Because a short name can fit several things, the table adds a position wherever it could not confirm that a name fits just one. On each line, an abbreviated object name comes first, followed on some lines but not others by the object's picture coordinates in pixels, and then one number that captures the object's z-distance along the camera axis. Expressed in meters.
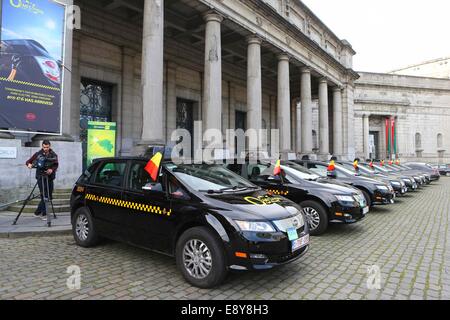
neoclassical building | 10.70
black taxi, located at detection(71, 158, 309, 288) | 3.72
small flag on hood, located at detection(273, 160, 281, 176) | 7.39
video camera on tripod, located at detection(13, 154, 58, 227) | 7.00
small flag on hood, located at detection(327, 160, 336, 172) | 9.48
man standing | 7.06
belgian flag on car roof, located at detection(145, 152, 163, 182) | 4.55
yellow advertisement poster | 10.93
